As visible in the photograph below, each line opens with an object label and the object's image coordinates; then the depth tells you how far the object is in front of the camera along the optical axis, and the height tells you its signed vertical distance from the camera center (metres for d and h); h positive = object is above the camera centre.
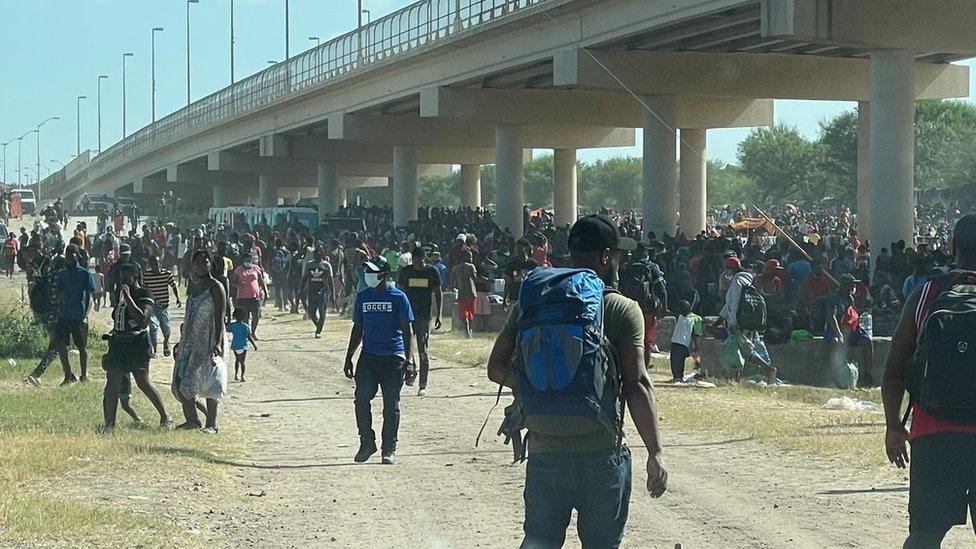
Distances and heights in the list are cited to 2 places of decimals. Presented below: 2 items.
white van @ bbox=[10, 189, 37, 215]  106.74 +2.53
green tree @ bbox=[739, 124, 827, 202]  117.38 +6.22
